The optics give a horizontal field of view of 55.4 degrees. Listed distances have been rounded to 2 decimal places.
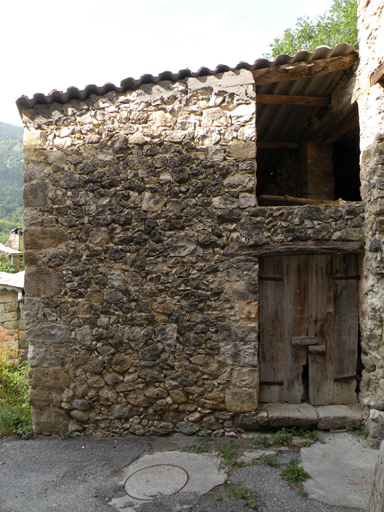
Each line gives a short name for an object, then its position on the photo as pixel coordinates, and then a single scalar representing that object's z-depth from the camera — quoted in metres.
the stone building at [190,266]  4.13
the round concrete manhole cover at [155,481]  3.26
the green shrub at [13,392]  4.59
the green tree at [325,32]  11.67
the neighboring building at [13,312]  7.94
